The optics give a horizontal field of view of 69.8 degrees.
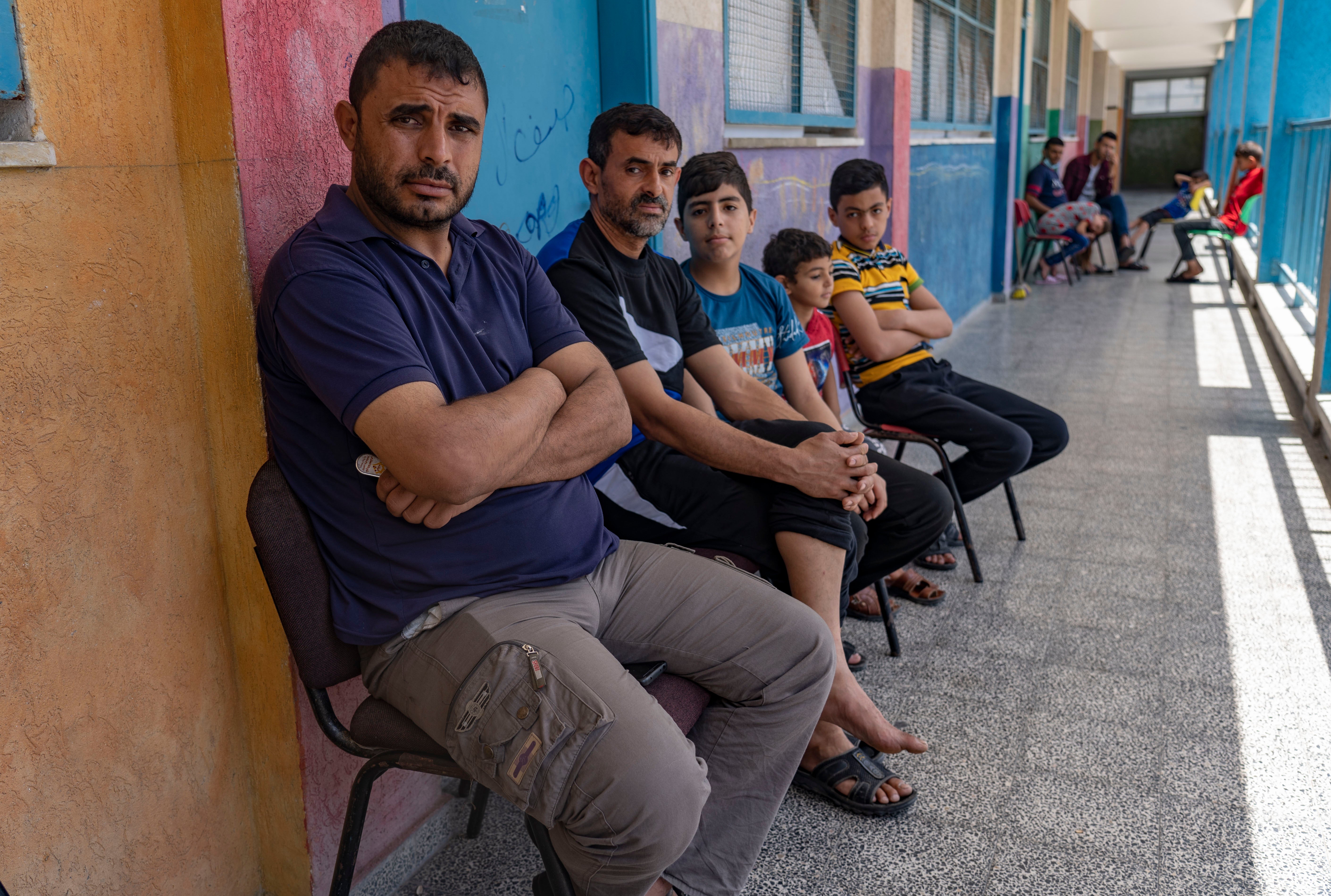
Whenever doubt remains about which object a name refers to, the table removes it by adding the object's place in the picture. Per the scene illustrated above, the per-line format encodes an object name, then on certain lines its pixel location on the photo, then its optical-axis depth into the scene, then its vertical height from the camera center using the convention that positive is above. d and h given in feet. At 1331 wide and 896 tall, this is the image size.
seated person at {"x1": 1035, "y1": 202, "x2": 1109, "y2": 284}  31.96 -0.64
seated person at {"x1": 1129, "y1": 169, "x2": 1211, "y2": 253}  34.83 -0.06
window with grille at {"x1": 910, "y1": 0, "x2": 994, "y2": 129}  20.80 +3.43
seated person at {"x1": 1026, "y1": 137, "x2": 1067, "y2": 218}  32.50 +0.56
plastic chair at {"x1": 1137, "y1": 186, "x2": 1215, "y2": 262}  37.32 -0.01
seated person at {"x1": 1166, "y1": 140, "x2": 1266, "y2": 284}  29.89 +0.44
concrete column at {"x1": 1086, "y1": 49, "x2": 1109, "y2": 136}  68.33 +8.55
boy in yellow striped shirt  10.37 -1.80
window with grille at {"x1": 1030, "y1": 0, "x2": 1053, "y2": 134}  35.96 +5.12
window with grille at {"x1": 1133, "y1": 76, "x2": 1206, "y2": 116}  101.91 +11.16
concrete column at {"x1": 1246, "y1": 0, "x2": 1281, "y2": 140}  41.14 +5.68
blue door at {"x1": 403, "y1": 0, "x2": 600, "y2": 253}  7.91 +1.02
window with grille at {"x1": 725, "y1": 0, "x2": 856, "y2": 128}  12.52 +2.14
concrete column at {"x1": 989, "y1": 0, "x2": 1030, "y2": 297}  28.04 +2.55
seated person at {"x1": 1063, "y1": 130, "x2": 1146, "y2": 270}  35.73 +0.78
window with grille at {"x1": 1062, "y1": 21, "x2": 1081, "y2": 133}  49.11 +6.61
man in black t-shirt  6.87 -1.77
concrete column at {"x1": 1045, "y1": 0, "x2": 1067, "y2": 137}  38.19 +5.77
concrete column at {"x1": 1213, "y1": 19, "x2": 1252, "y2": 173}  50.39 +6.29
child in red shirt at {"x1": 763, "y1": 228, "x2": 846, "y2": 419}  9.83 -0.67
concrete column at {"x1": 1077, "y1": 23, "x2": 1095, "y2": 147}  54.54 +6.75
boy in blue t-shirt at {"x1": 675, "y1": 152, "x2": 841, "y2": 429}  8.64 -0.69
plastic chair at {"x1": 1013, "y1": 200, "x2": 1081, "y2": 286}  30.32 -1.16
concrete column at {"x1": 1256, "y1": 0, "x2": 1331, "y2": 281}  25.29 +3.08
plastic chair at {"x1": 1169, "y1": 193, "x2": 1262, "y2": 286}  30.78 -1.17
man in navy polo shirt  4.47 -1.65
